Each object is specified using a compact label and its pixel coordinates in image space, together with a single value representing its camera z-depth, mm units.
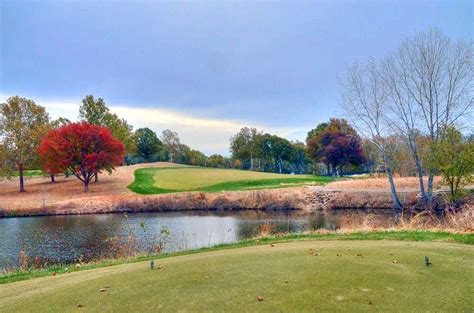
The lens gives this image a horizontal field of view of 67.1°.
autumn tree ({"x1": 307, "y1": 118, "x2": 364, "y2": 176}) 54438
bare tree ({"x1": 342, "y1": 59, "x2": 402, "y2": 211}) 26312
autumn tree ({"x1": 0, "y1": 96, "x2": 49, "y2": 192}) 41094
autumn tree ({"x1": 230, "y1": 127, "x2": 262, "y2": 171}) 79938
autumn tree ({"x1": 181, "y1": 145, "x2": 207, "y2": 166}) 100125
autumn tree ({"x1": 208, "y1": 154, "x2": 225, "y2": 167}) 102438
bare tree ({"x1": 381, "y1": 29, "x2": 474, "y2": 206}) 23953
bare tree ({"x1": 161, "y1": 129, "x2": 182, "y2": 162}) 99562
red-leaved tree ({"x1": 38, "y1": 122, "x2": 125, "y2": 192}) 38531
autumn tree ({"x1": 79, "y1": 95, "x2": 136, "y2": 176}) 47562
